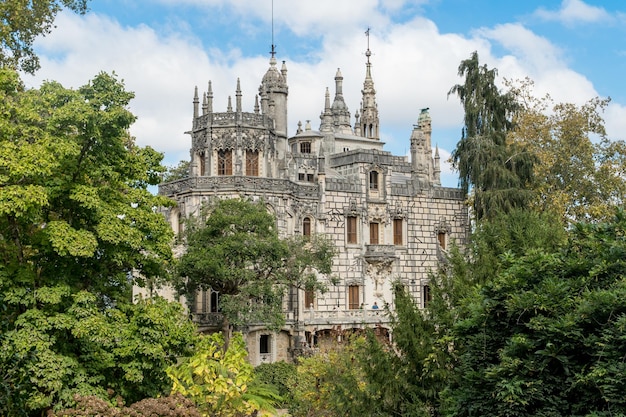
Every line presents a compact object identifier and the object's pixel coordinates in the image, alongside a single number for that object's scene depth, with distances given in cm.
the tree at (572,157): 4769
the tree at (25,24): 3228
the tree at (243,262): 4162
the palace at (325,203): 4741
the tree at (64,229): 2209
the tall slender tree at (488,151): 4788
